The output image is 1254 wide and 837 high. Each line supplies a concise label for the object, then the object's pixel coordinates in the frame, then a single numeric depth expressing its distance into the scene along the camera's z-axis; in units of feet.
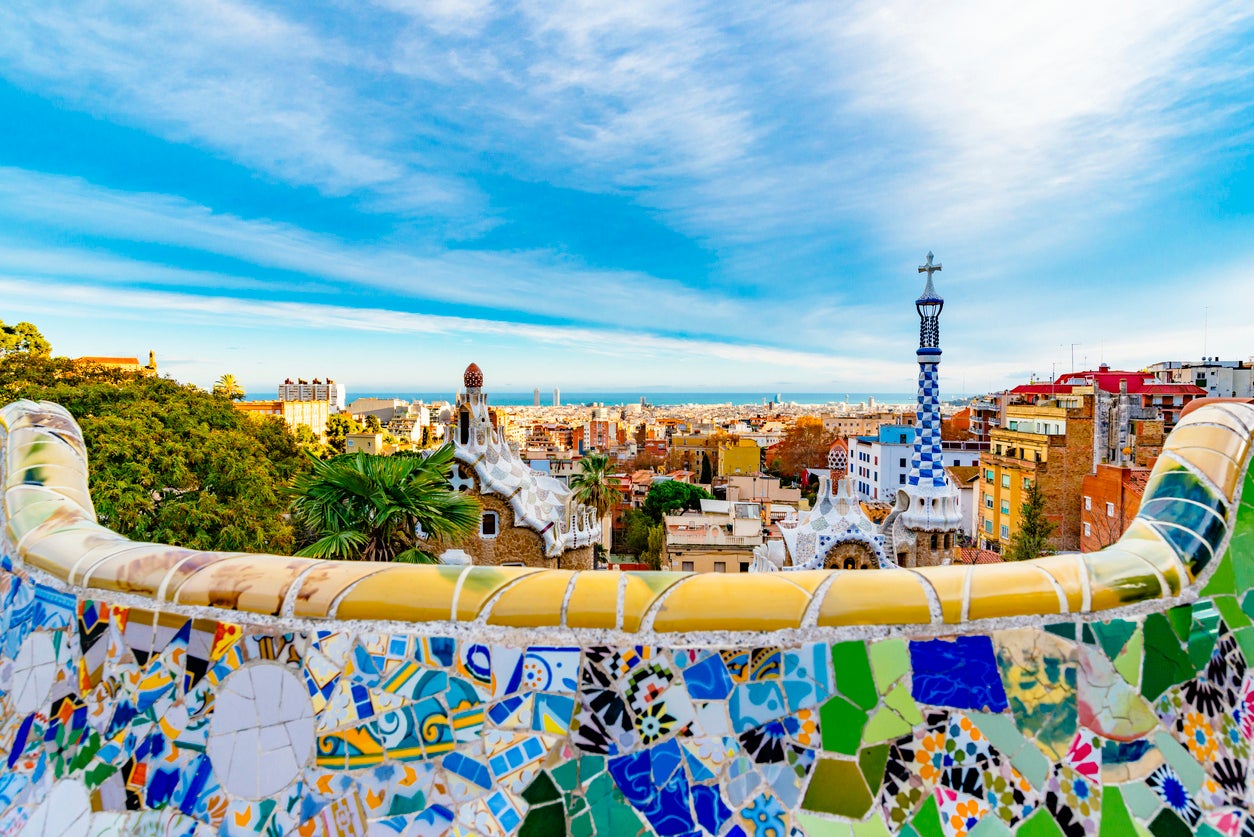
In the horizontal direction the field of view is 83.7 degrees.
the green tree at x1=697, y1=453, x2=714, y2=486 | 207.09
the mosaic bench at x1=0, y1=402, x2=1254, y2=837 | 5.99
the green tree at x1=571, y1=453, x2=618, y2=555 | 78.23
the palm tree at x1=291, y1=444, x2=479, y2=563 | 24.88
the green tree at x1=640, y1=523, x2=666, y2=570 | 92.34
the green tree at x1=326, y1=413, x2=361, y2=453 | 146.00
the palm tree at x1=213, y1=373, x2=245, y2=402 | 113.68
